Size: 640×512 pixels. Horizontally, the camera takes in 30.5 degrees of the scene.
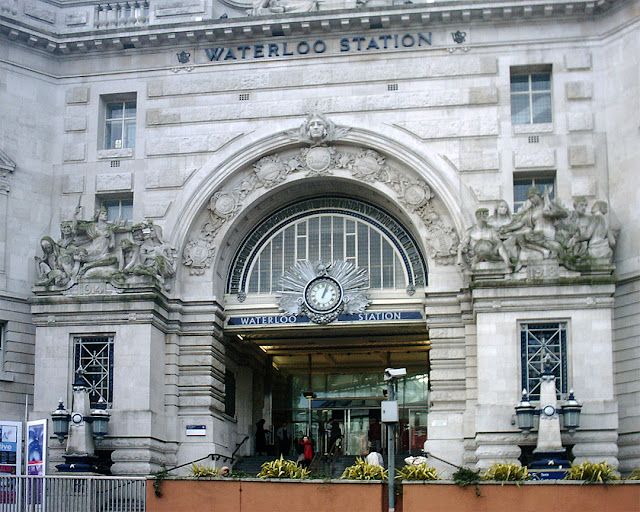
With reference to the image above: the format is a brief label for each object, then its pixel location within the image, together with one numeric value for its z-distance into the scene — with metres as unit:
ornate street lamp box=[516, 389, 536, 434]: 30.14
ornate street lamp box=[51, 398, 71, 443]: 31.80
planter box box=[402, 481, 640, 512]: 25.17
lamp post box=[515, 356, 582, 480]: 29.64
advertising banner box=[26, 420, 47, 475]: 31.34
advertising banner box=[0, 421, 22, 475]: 32.31
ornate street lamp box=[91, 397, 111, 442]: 32.06
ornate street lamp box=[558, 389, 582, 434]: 29.83
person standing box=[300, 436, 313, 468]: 36.41
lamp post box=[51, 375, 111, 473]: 31.62
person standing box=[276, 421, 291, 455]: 40.34
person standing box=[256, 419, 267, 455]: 39.03
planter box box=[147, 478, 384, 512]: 25.78
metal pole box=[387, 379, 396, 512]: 25.44
